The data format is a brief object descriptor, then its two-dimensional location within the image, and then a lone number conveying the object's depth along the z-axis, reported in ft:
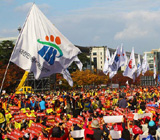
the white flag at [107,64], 150.30
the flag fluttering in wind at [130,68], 120.26
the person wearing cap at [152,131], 28.44
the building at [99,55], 580.30
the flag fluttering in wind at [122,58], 130.21
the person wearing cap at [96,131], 29.84
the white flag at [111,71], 127.79
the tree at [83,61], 320.91
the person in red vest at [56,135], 26.50
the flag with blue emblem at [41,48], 37.11
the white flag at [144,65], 161.45
